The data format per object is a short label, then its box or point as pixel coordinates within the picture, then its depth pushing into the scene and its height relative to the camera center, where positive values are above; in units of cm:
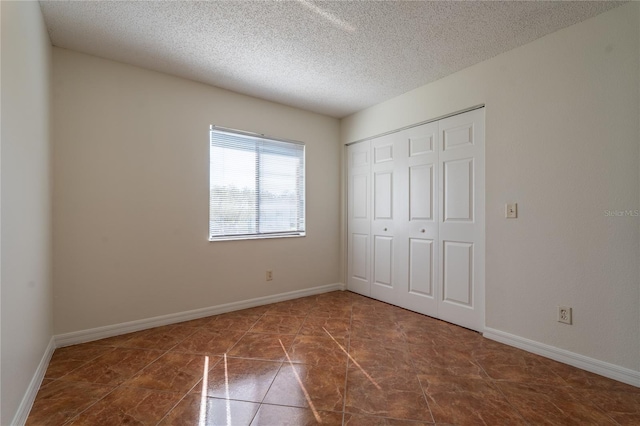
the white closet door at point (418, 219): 316 -6
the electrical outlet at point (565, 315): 217 -75
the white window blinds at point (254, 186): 329 +32
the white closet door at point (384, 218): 362 -6
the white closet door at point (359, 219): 397 -8
